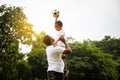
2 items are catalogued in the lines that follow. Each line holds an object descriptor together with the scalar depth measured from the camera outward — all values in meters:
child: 5.45
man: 5.15
